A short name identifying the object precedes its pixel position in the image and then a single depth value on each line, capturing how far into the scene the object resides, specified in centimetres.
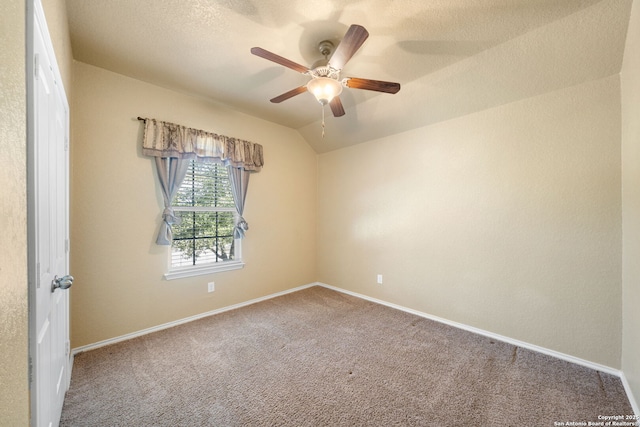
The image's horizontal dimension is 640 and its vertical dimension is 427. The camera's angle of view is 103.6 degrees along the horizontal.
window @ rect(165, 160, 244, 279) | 296
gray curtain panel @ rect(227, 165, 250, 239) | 332
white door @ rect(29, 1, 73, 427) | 89
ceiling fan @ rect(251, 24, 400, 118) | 163
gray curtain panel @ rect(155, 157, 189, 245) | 272
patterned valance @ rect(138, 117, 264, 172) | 265
